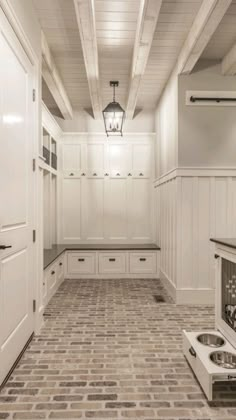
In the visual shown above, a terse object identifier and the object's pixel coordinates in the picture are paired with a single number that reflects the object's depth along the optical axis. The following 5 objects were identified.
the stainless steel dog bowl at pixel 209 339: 2.48
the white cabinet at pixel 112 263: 5.43
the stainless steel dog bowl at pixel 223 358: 2.18
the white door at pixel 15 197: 2.11
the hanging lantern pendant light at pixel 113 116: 4.37
